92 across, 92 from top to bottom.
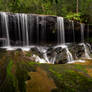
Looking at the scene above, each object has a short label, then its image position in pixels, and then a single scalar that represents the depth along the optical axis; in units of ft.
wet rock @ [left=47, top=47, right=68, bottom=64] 32.73
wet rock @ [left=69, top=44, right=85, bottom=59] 37.03
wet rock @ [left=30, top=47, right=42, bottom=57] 31.68
